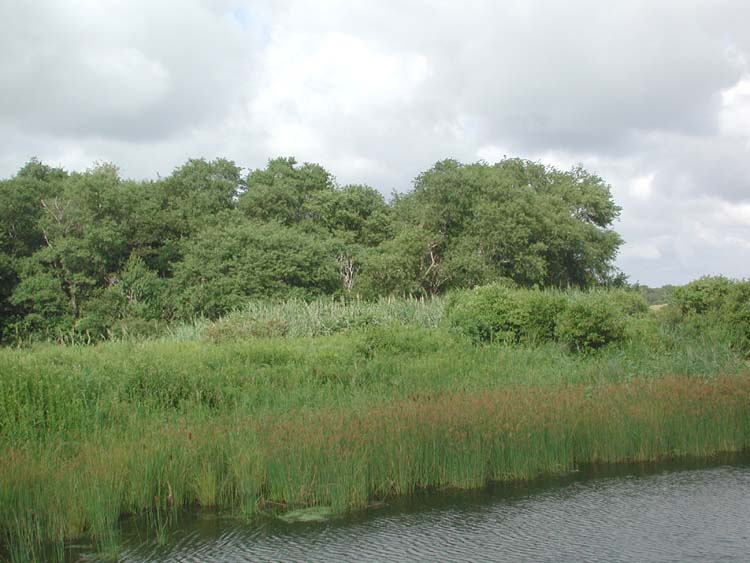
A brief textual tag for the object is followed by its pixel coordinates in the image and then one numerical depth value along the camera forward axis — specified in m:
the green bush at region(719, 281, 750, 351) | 16.83
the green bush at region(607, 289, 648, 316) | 22.97
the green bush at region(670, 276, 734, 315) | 18.31
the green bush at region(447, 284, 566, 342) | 16.89
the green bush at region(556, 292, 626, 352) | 15.91
